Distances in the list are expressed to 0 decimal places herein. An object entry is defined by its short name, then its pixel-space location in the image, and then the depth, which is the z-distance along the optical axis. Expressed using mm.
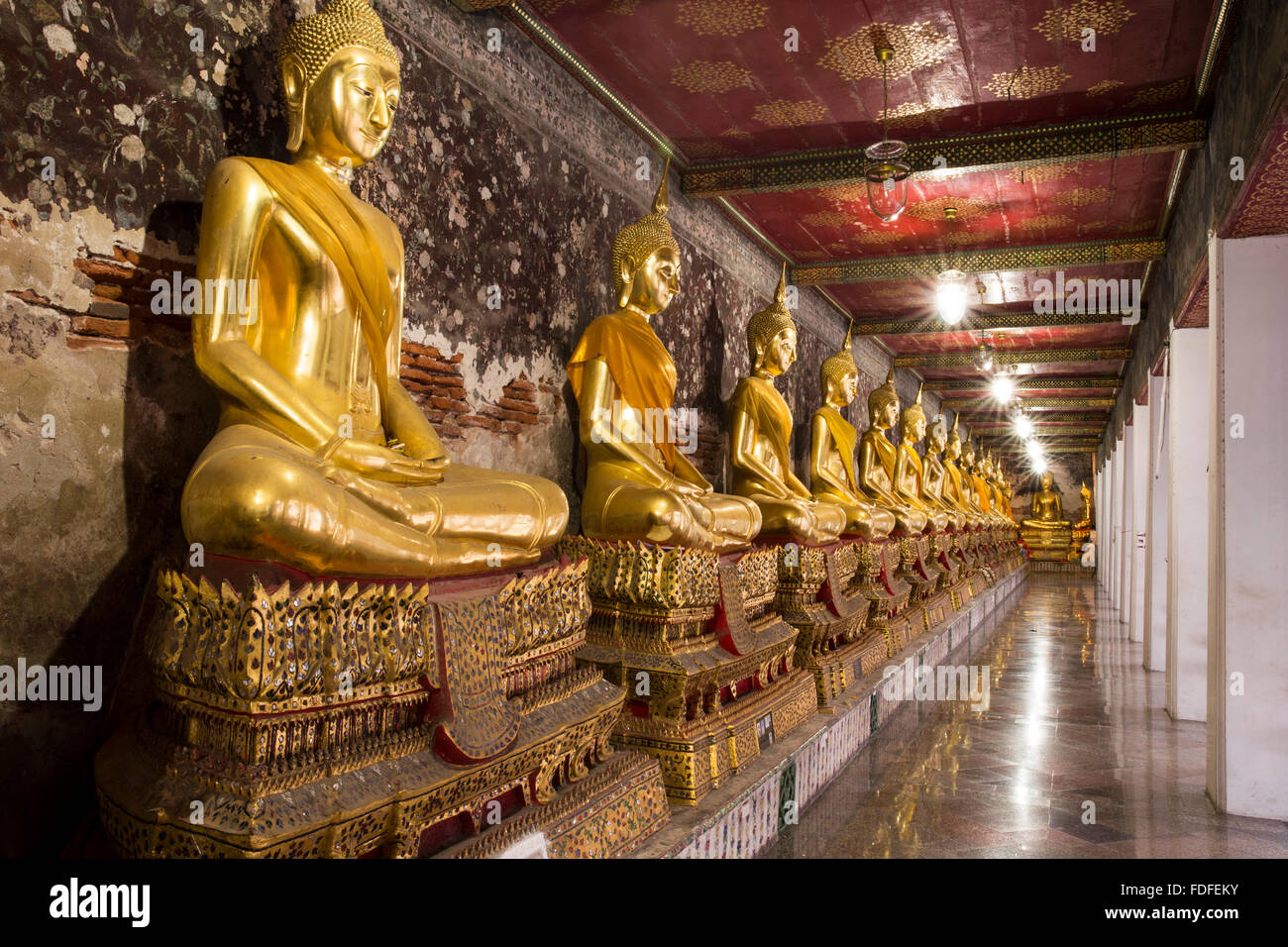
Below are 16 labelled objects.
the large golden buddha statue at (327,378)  1896
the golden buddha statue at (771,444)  4830
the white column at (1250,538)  3635
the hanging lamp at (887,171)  4148
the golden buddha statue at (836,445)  6660
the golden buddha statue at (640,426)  3523
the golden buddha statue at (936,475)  10258
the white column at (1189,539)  5266
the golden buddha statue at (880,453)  8266
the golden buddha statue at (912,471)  8875
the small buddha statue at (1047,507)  26391
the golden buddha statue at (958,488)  12211
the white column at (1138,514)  8711
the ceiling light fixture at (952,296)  6887
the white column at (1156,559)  6941
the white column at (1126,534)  10498
